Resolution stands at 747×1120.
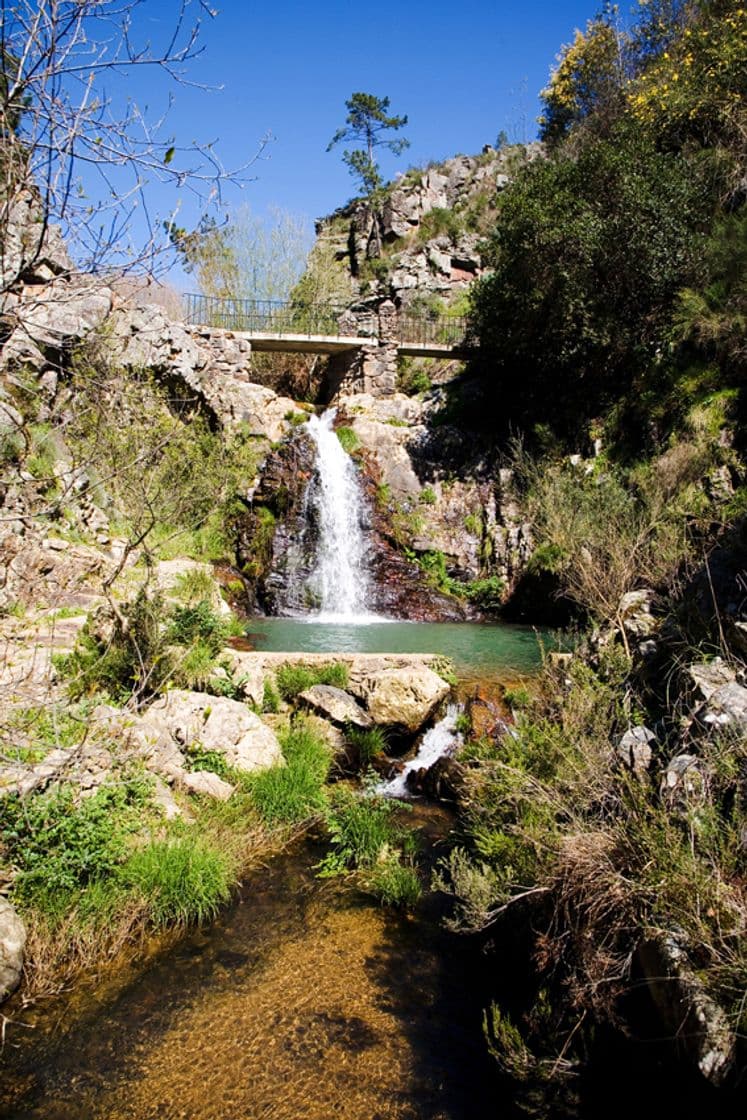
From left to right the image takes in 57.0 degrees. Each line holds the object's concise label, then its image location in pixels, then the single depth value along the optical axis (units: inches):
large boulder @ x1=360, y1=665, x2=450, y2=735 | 287.1
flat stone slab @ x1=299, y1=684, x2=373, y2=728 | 277.1
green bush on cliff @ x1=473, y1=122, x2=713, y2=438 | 588.4
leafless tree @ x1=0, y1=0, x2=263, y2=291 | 91.0
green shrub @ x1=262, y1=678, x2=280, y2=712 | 281.0
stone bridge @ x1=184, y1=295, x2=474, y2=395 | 801.6
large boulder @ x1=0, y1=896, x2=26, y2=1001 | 146.3
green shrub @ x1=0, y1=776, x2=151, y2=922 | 160.4
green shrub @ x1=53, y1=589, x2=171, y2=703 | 239.9
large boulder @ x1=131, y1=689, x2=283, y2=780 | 224.5
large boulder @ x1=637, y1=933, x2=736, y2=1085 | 101.7
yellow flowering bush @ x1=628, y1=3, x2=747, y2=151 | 620.1
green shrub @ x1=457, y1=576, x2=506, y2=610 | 589.0
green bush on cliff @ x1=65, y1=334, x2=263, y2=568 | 229.1
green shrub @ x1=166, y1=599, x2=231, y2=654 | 284.7
